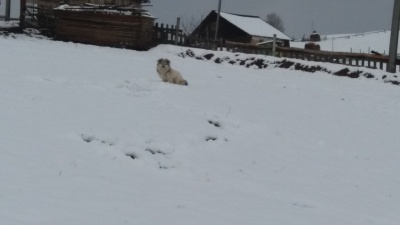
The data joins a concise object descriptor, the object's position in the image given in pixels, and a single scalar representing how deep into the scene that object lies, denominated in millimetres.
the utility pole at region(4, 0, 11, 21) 33819
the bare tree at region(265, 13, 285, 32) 119038
